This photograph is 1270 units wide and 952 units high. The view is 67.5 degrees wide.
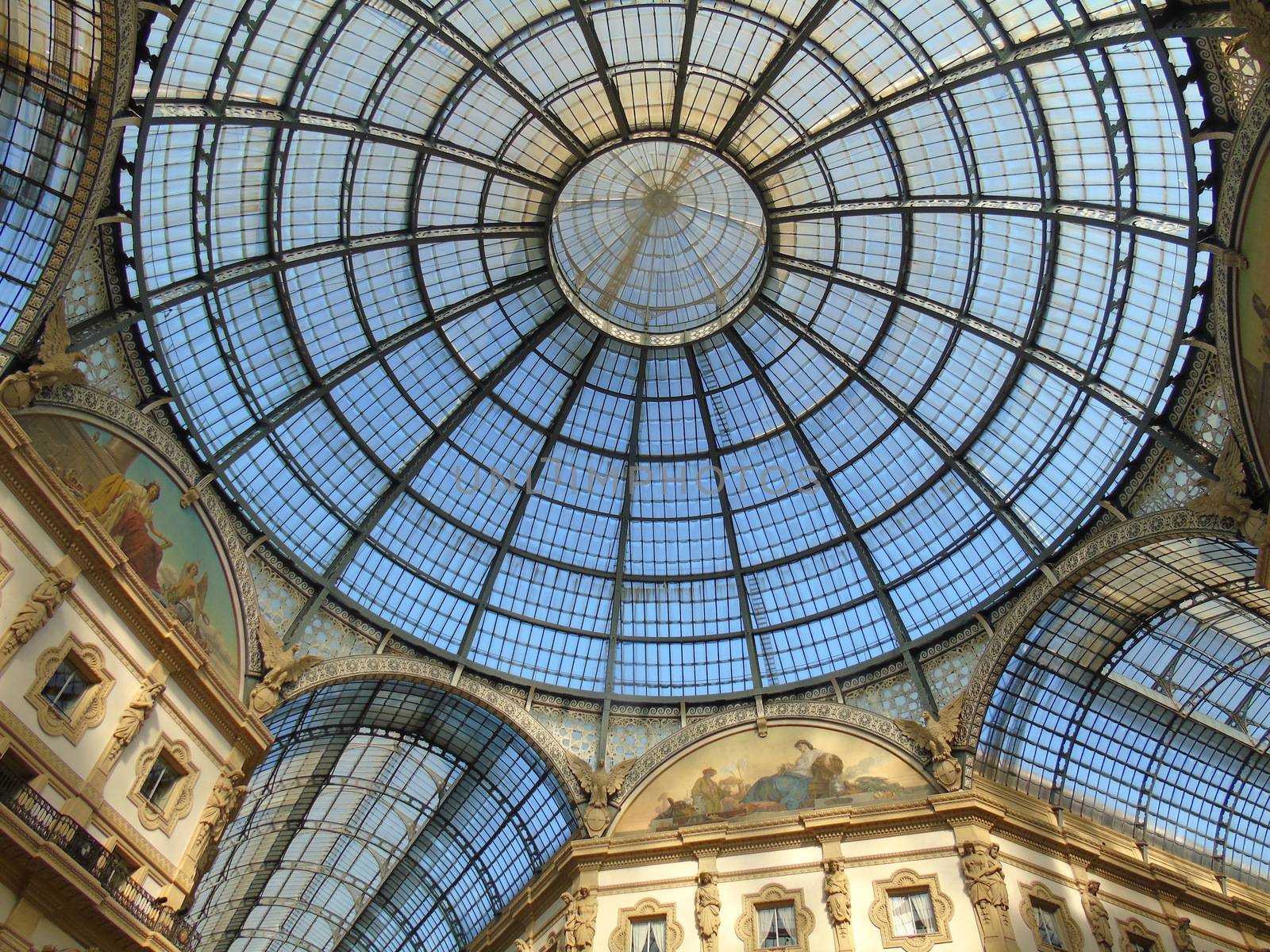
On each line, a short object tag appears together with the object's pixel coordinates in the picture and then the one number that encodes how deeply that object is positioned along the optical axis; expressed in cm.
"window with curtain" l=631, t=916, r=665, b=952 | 2997
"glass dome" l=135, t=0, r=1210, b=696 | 2719
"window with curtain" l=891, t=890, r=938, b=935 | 2833
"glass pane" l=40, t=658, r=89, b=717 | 2319
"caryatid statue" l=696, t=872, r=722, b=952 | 2948
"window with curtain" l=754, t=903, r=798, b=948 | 2911
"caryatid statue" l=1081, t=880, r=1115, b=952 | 2986
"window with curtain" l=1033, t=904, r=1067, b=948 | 2912
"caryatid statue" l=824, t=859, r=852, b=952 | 2847
